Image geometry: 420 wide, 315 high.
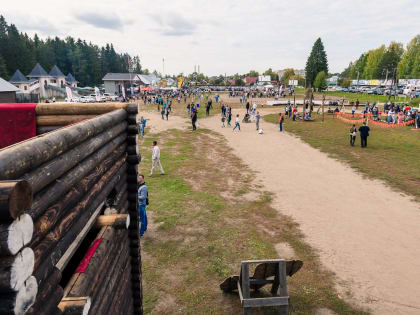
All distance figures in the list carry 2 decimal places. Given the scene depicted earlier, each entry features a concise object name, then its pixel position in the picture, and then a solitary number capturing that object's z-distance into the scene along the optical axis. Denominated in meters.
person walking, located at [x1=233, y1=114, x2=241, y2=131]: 28.33
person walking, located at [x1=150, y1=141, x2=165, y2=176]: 14.33
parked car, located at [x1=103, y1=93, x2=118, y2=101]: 58.84
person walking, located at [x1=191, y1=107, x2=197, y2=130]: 28.11
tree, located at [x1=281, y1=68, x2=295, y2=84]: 141.90
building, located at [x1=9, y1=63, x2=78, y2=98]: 66.81
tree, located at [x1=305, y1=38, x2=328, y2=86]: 95.75
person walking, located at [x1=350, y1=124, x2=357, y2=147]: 21.02
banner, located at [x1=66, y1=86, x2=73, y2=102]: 23.66
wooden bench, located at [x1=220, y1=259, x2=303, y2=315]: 5.91
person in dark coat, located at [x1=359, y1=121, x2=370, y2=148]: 20.22
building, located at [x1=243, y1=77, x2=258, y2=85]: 141.07
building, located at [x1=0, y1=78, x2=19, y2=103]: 27.83
